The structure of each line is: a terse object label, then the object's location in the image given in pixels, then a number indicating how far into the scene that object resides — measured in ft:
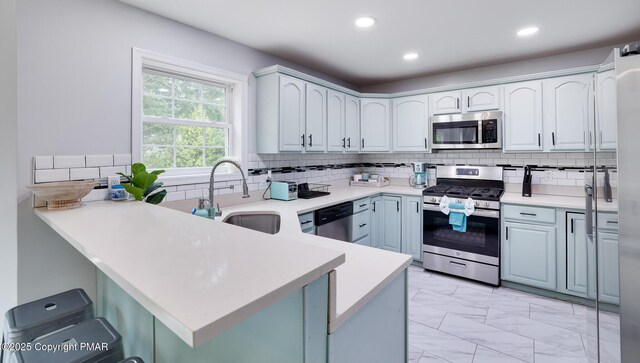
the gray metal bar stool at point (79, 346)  3.70
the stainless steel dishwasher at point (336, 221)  9.43
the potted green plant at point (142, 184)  6.44
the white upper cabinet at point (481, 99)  11.25
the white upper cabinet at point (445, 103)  11.98
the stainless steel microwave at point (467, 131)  11.19
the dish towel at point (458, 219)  10.71
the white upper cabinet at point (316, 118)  10.88
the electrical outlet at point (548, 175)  11.10
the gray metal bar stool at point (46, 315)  4.19
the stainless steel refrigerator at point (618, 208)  4.39
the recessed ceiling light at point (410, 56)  10.70
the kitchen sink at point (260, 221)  8.43
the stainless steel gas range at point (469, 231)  10.35
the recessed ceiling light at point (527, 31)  8.51
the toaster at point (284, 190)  9.94
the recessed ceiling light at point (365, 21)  7.89
